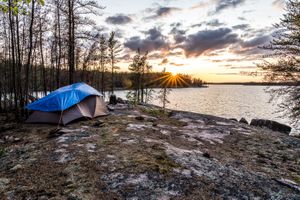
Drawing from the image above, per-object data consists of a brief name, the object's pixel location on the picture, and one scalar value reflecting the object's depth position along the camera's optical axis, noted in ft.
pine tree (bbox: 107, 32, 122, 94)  119.44
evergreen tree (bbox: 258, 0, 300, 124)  39.83
